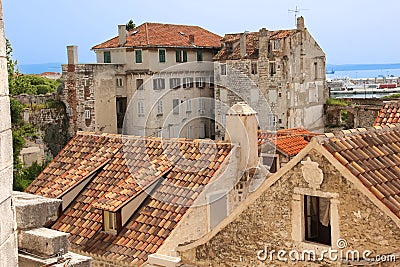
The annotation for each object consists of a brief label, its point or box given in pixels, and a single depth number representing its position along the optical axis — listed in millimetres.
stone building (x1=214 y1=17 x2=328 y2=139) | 44031
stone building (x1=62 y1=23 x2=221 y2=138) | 44688
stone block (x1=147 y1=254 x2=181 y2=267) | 9591
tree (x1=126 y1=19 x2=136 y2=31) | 54800
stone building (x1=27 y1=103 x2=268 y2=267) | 11227
